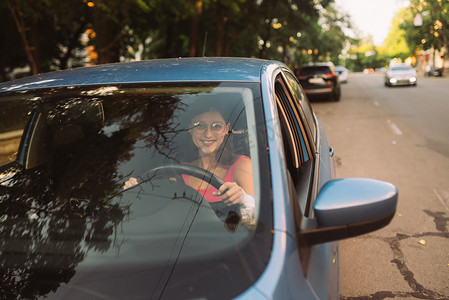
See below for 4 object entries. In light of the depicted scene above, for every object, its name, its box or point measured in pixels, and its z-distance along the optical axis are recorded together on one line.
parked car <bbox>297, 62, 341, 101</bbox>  19.41
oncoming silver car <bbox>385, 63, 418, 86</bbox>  28.45
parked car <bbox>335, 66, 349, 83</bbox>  39.91
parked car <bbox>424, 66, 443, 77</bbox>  49.58
